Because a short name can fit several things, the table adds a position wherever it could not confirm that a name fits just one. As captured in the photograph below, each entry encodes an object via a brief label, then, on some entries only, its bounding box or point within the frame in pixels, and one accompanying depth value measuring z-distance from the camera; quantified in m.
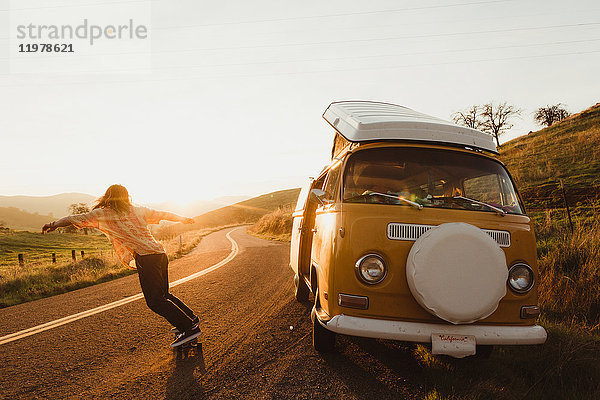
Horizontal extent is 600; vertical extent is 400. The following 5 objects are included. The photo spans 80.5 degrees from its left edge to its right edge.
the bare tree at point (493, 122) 61.81
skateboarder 4.02
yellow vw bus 2.87
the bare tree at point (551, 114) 66.75
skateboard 4.05
